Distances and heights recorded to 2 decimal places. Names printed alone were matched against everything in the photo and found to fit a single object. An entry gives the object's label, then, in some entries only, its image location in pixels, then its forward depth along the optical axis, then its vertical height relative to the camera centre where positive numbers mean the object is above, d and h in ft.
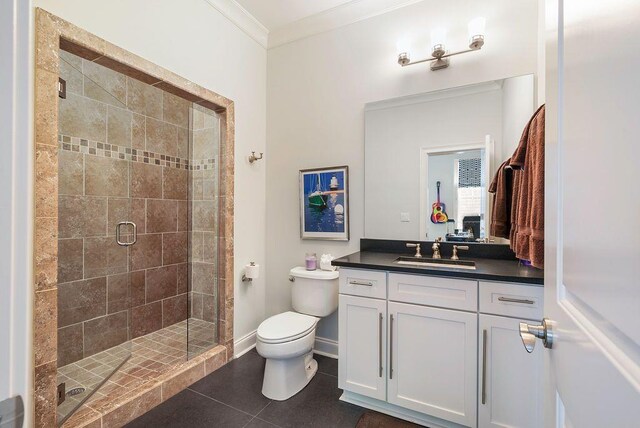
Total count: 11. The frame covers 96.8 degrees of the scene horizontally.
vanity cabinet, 4.61 -2.47
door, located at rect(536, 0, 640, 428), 1.06 +0.00
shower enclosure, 5.46 -0.51
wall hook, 8.34 +1.59
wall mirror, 6.29 +1.39
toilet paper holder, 8.00 -1.85
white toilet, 5.98 -2.64
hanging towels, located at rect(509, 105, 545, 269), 3.95 +0.27
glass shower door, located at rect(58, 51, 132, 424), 5.16 -0.41
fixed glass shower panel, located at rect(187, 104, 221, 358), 7.65 -0.20
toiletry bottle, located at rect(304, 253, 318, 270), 7.84 -1.39
